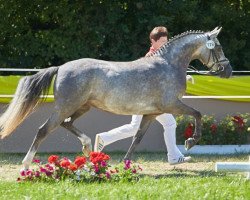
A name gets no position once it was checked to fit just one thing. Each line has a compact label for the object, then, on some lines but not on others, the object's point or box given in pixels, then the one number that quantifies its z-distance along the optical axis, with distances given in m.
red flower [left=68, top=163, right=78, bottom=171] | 14.52
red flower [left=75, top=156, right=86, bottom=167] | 14.60
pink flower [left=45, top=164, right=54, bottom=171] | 14.79
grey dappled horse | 16.31
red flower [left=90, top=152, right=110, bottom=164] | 14.75
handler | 18.23
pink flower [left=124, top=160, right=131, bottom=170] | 14.93
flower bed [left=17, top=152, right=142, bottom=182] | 14.61
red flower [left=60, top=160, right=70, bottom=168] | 14.54
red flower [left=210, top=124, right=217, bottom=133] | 22.00
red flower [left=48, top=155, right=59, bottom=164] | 14.69
